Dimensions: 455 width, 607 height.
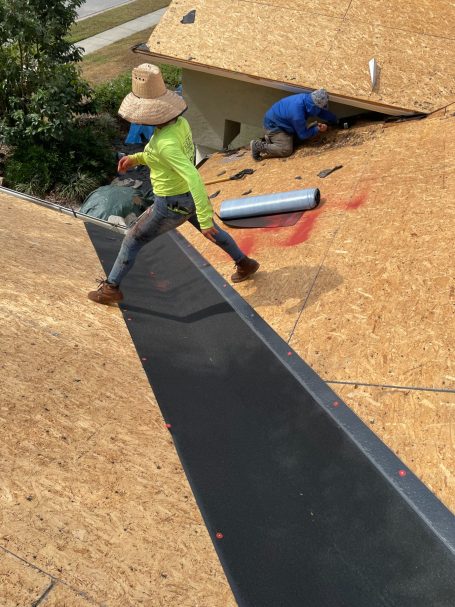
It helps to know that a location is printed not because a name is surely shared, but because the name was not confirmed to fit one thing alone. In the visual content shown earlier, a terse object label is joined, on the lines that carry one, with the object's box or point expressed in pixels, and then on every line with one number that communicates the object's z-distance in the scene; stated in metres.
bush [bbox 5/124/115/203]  14.02
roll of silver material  7.51
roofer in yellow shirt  4.69
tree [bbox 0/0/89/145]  13.52
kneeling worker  9.41
